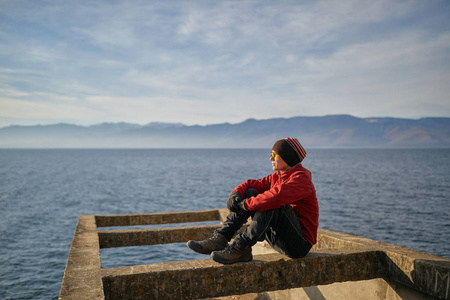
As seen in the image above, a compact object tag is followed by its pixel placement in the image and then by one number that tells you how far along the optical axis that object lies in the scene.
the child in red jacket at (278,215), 4.44
